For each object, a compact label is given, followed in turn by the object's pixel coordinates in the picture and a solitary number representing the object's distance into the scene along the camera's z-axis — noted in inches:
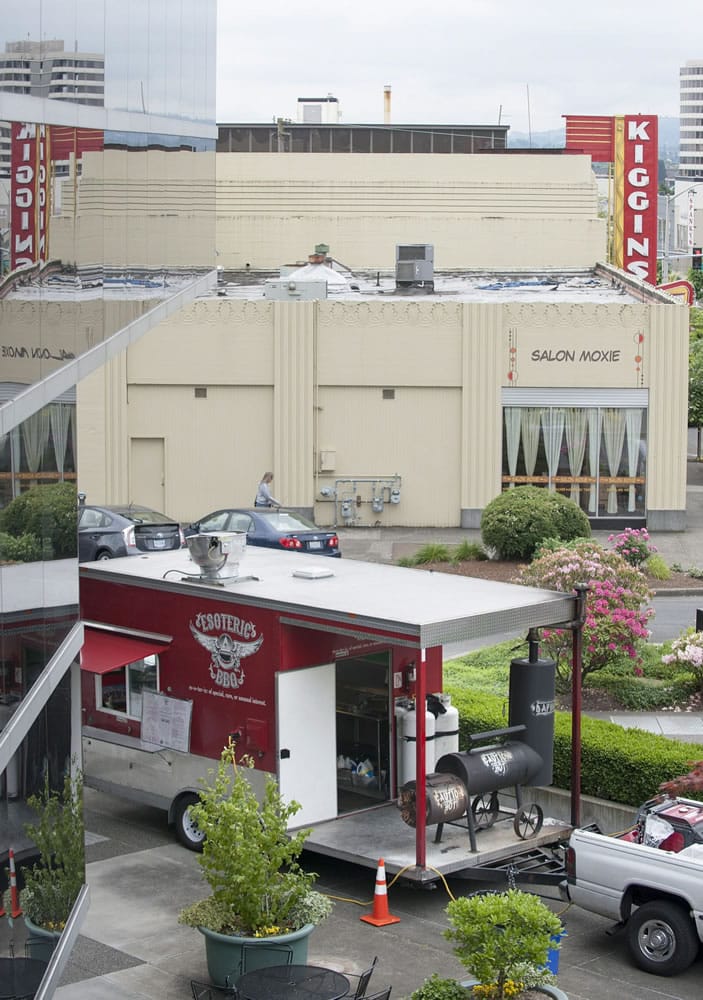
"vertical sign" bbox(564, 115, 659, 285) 2022.6
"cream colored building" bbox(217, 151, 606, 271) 2039.9
